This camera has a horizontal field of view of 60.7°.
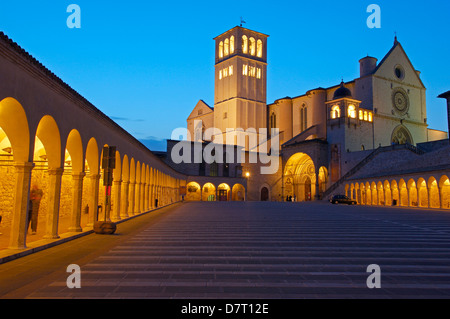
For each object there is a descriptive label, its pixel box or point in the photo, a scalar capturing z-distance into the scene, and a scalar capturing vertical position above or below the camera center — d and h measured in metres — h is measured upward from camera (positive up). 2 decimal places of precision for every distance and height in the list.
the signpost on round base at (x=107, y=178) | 11.98 +0.54
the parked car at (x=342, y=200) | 40.25 -0.12
